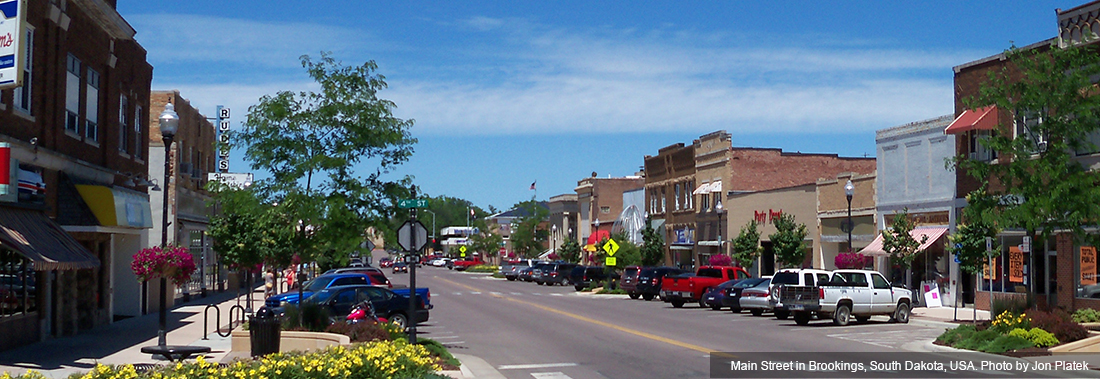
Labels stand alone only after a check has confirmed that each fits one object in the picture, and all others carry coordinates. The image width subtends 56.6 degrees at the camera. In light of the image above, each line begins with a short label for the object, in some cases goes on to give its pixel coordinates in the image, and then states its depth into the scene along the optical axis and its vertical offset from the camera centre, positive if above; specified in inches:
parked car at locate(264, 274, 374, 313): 1337.1 -67.9
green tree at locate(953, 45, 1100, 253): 817.5 +70.4
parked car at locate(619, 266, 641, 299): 1795.0 -85.9
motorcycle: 881.5 -72.9
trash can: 666.2 -67.9
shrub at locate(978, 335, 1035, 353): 748.0 -82.3
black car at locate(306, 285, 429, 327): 972.1 -67.4
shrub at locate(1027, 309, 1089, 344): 756.6 -69.2
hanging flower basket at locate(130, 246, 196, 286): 777.6 -25.3
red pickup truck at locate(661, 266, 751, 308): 1524.4 -77.9
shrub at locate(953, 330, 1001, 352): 784.9 -83.6
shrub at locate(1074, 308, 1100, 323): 1104.2 -90.2
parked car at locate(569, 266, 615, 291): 2277.3 -99.1
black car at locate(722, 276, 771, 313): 1347.2 -82.1
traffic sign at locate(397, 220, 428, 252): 738.2 -4.1
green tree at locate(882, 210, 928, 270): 1416.1 -14.6
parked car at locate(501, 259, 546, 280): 3104.3 -120.8
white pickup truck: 1093.8 -73.2
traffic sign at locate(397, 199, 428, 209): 731.4 +20.4
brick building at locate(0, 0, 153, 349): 773.3 +59.9
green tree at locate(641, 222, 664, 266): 2452.0 -36.2
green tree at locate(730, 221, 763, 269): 1966.0 -27.0
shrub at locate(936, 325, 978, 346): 826.2 -83.8
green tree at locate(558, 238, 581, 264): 3239.2 -61.7
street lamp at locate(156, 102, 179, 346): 761.1 +74.0
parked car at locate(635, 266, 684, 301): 1754.4 -82.8
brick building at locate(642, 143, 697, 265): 2517.2 +87.5
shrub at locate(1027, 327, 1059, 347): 746.8 -78.0
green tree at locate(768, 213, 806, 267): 1782.7 -20.5
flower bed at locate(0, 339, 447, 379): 405.4 -57.9
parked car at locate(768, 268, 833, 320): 1123.3 -52.2
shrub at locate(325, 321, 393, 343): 717.9 -71.9
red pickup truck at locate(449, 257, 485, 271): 4458.7 -147.0
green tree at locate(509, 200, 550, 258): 4286.4 -26.7
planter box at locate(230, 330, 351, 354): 724.5 -79.1
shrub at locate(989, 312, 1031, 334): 779.4 -69.2
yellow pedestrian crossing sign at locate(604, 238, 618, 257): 1990.7 -29.6
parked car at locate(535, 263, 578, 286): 2631.4 -107.9
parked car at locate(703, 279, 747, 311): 1401.3 -88.3
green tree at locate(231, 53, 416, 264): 758.5 +62.5
